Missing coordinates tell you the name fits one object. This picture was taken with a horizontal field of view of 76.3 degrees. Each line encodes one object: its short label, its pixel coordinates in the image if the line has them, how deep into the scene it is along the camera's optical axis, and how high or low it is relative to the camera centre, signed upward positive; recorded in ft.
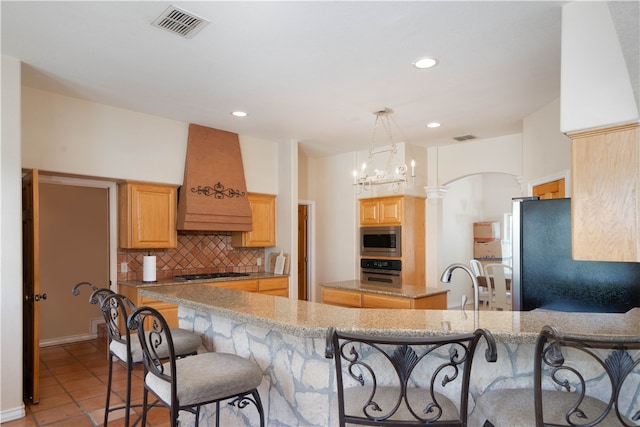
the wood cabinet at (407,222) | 19.43 +0.17
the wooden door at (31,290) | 10.95 -1.78
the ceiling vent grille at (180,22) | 8.12 +4.23
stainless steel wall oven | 19.48 -2.23
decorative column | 20.18 -0.34
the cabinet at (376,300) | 12.78 -2.50
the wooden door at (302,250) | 23.45 -1.43
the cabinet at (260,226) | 18.33 -0.03
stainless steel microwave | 19.49 -0.78
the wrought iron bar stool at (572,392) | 4.21 -2.13
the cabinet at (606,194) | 6.34 +0.50
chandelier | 14.32 +3.02
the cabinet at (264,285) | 16.30 -2.52
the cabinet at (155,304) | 14.02 -2.73
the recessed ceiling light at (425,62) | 10.32 +4.20
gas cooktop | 16.01 -2.06
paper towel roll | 15.14 -1.62
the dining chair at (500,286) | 20.33 -3.04
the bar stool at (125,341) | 7.16 -2.21
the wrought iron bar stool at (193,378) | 5.49 -2.19
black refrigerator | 8.23 -1.02
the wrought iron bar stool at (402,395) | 4.42 -2.14
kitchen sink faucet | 6.89 -0.86
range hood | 15.96 +1.65
